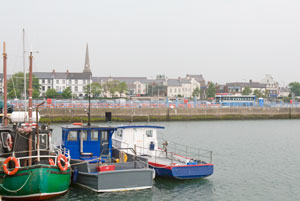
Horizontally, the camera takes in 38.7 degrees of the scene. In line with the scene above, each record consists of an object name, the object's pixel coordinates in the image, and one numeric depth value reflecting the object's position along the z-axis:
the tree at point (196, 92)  165.75
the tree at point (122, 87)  143.59
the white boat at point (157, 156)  26.75
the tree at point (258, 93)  177.10
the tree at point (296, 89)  198.38
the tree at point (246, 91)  175.62
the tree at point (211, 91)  170.00
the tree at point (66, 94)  123.56
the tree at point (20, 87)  116.12
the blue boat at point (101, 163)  23.38
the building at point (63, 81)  145.12
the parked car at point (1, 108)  40.62
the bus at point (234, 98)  122.56
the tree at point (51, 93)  123.75
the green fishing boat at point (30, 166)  20.67
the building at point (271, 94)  191.00
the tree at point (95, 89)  136.62
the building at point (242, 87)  191.62
